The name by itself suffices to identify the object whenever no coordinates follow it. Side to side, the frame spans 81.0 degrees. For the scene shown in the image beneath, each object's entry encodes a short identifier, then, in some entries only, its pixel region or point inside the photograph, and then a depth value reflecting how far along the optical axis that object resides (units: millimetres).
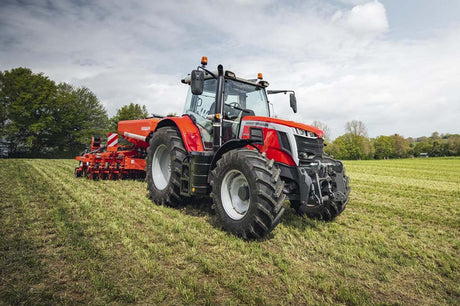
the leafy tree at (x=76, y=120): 35469
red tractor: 3664
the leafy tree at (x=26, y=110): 31109
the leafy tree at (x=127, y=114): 41684
